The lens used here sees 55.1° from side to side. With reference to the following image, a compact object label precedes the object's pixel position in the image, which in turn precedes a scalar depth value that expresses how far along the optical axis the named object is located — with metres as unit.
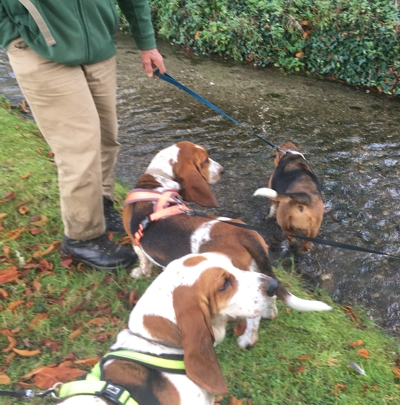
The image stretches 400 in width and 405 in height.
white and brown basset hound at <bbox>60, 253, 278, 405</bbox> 1.77
